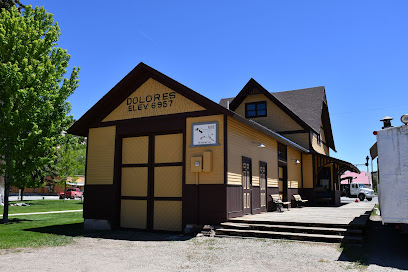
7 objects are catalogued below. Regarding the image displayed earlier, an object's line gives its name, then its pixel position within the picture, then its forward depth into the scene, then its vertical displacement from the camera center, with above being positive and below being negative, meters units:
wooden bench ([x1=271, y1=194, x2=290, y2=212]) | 15.83 -0.86
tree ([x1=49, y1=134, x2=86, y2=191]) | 29.68 +1.65
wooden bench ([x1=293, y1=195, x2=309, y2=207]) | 19.65 -0.95
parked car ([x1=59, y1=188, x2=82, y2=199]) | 44.45 -1.49
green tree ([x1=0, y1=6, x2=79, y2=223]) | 14.59 +3.74
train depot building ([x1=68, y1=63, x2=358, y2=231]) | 11.84 +0.94
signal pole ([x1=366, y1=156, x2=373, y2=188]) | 46.45 +0.58
